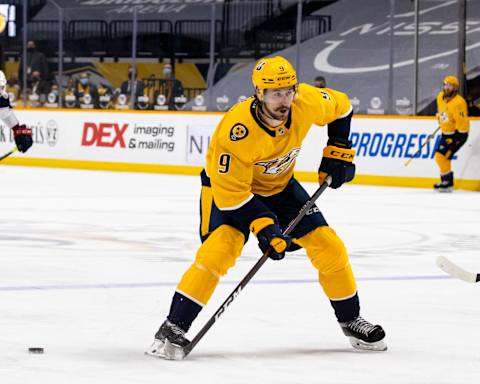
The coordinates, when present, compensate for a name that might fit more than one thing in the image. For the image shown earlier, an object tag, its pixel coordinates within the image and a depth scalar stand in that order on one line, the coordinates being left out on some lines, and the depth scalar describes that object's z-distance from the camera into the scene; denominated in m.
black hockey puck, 7.71
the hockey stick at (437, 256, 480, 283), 8.30
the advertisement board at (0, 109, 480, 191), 26.63
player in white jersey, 16.05
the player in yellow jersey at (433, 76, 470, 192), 25.31
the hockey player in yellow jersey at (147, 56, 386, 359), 7.69
